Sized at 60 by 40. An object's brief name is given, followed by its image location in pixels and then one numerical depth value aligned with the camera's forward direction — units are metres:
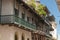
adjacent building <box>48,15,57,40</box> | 62.88
